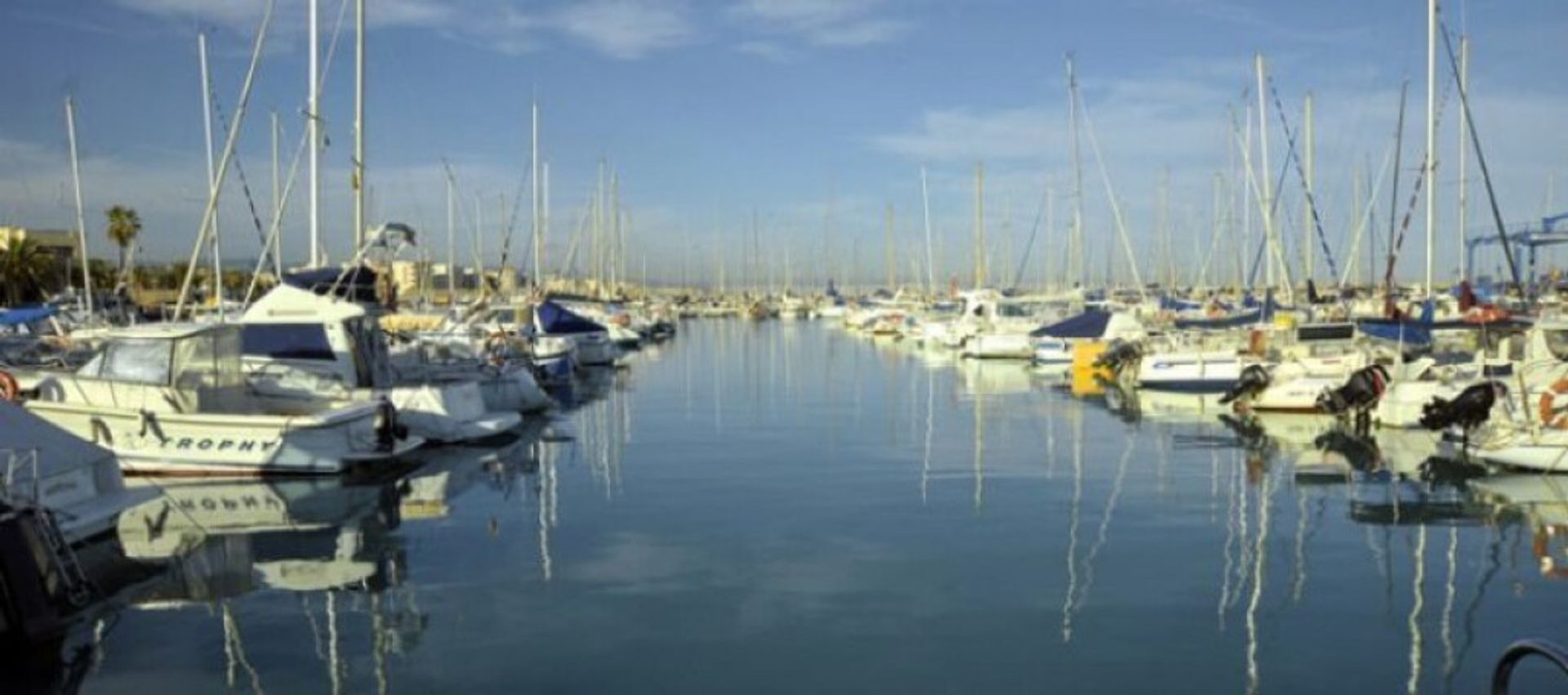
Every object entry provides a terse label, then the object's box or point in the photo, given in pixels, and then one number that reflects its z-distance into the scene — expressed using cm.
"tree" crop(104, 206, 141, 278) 8112
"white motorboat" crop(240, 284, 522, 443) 2370
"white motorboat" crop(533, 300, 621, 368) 4975
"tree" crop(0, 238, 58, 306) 7012
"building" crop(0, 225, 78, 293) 7674
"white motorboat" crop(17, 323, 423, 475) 2006
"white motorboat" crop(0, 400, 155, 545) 1287
